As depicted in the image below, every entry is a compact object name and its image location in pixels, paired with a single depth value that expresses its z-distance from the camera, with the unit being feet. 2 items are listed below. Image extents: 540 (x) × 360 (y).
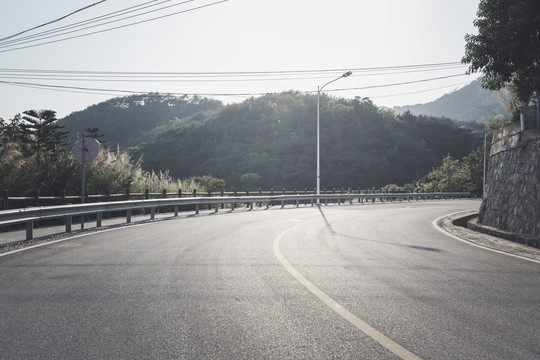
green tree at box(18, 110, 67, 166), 66.23
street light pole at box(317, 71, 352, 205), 104.65
